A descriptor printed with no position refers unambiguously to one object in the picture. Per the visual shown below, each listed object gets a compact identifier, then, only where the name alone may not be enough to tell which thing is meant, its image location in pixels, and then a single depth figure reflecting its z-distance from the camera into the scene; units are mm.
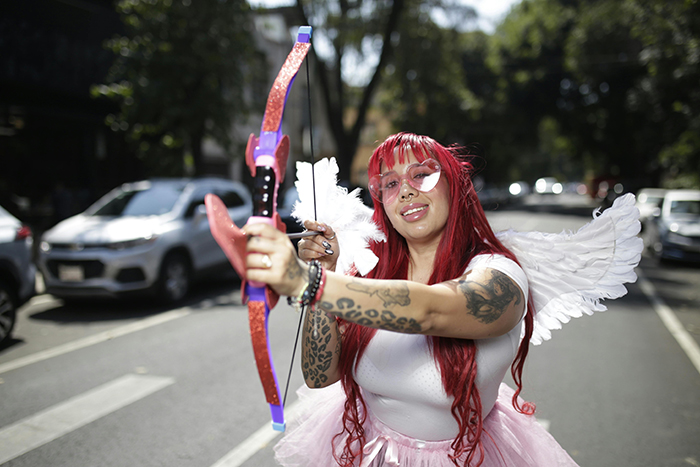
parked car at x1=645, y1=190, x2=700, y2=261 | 11180
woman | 1490
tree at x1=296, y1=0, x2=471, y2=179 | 16484
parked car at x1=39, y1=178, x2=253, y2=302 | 6867
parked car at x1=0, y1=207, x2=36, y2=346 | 5539
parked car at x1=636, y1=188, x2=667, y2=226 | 14930
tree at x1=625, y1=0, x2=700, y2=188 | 8680
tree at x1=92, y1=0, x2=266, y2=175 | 10883
